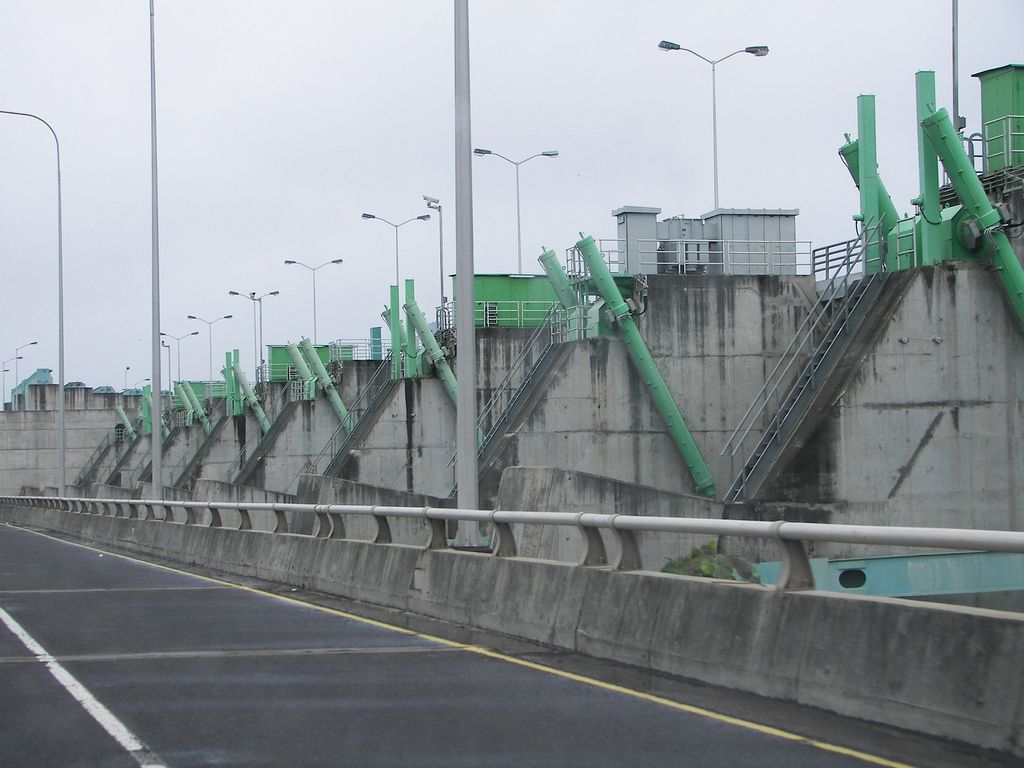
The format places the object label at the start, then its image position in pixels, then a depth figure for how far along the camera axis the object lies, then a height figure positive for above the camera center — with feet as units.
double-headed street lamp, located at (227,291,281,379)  290.15 +29.01
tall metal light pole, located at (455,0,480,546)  56.90 +4.12
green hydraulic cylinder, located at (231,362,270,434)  255.91 +6.44
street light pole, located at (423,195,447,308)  191.01 +26.97
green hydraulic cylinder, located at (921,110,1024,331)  100.42 +16.55
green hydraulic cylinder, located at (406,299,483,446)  165.37 +9.03
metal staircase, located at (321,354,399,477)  169.68 +1.73
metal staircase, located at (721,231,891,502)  102.22 +4.23
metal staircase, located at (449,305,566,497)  124.57 +4.80
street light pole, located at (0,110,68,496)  177.06 +11.33
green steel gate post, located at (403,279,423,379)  177.68 +9.93
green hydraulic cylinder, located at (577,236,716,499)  117.80 +3.49
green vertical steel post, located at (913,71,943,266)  104.78 +18.53
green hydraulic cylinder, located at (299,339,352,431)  205.93 +6.23
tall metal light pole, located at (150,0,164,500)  120.98 +9.28
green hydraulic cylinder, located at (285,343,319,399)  217.36 +9.48
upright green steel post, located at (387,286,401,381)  182.29 +12.76
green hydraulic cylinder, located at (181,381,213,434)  323.74 +7.21
